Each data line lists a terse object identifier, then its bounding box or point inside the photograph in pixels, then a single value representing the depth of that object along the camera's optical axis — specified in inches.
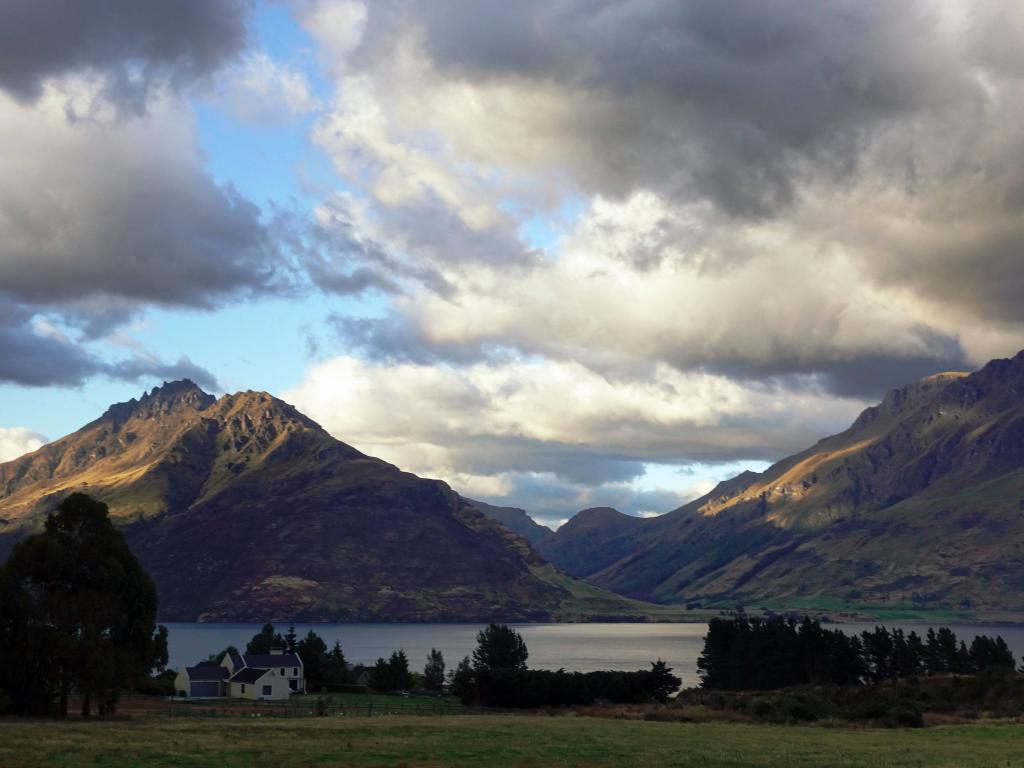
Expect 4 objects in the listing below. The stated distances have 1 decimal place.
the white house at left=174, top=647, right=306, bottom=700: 5826.8
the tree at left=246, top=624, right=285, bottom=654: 7283.5
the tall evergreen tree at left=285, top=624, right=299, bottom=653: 7118.1
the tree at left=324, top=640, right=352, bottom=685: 6782.5
